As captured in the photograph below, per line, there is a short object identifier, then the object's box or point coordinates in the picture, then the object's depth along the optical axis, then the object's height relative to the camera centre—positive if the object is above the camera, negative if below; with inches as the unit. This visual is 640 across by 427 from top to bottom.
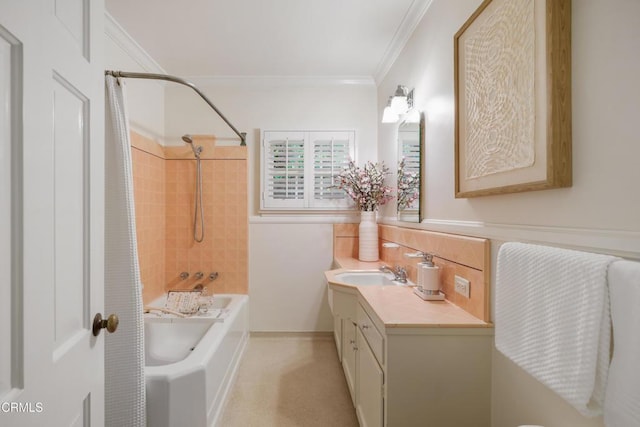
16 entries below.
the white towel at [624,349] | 22.5 -10.8
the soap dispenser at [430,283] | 58.5 -13.9
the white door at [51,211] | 21.8 +0.3
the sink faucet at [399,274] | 75.1 -16.0
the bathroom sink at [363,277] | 83.4 -18.2
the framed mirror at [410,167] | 73.5 +13.0
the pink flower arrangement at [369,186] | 101.4 +10.1
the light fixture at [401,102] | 79.8 +31.0
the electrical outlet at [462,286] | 51.8 -13.3
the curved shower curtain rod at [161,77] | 48.3 +28.8
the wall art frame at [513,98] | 33.6 +16.2
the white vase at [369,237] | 102.3 -8.1
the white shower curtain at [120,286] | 46.7 -11.7
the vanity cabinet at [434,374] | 45.3 -25.2
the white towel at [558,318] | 25.7 -10.8
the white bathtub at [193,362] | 55.9 -35.5
